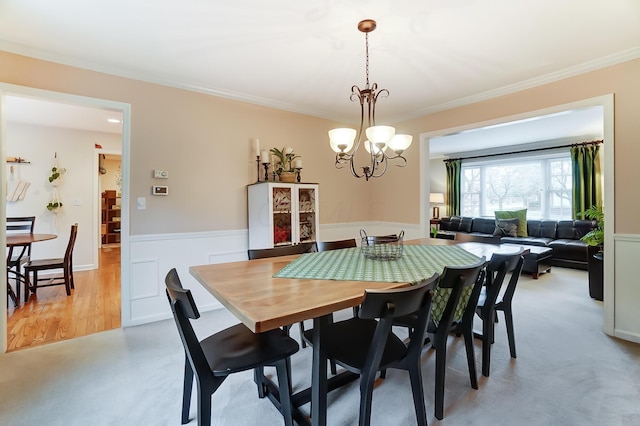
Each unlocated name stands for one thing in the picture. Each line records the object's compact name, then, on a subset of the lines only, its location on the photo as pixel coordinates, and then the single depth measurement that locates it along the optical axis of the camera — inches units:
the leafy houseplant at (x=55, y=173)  188.5
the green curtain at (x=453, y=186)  293.7
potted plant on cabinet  136.6
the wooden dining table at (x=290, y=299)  41.9
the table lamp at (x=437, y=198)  298.5
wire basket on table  77.8
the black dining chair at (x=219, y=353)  47.6
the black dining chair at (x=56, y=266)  140.6
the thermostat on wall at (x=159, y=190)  116.8
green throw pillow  227.3
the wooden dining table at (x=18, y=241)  126.9
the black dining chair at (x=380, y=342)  45.2
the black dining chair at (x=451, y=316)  58.7
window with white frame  239.8
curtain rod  216.9
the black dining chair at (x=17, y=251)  137.3
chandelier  80.0
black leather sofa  194.5
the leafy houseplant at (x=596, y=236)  131.4
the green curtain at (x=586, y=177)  216.5
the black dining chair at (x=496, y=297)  75.2
